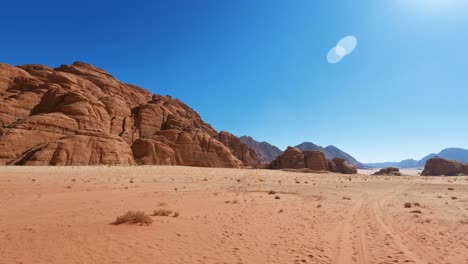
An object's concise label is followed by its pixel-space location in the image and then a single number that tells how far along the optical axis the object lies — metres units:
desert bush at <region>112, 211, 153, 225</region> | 9.06
